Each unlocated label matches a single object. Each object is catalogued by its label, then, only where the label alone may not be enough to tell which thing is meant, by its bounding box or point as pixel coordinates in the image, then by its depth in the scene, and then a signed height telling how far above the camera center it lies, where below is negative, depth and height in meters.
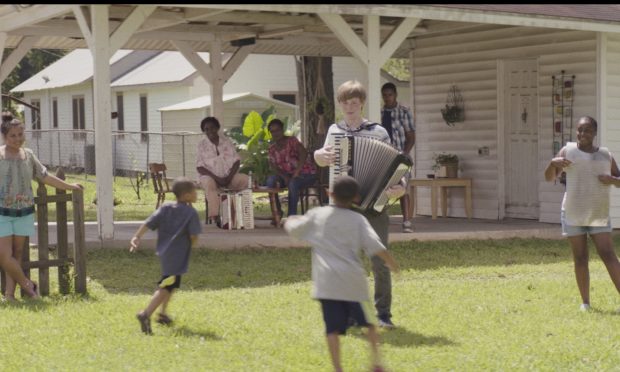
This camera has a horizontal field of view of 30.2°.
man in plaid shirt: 13.84 +0.09
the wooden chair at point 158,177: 17.03 -0.65
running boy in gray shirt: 6.98 -0.78
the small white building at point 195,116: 30.42 +0.49
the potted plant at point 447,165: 17.38 -0.54
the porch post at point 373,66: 13.63 +0.77
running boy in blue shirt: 8.48 -0.77
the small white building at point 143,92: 32.56 +1.28
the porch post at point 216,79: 17.98 +0.86
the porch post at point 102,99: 12.45 +0.40
